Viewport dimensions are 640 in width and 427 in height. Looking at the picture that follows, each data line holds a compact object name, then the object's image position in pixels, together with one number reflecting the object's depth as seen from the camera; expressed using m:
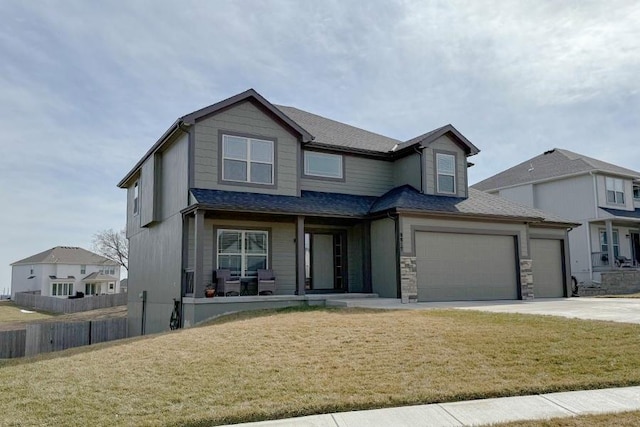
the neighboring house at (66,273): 56.94
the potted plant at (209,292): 13.45
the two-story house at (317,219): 14.63
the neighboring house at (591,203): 26.81
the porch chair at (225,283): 13.99
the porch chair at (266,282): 14.66
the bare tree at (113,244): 59.56
